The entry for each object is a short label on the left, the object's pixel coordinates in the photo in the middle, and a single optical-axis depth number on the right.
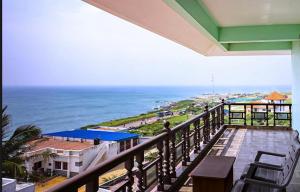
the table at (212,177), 2.38
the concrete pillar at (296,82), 5.66
